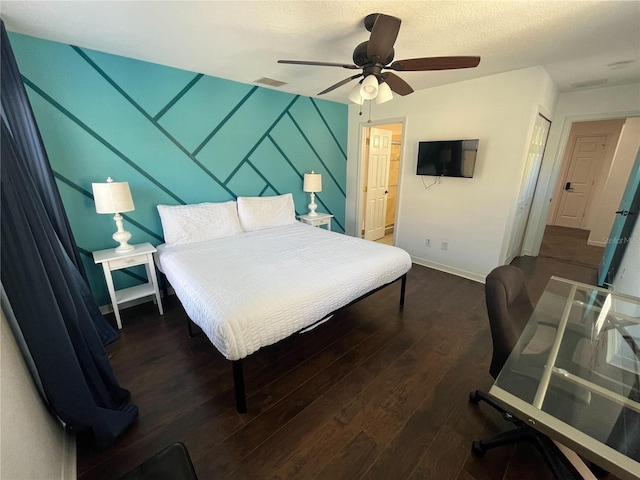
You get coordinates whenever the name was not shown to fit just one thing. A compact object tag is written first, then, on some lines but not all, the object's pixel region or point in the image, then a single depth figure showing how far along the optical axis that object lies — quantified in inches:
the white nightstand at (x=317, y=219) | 155.1
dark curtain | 39.9
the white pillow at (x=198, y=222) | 105.8
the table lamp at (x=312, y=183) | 151.3
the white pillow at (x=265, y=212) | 128.2
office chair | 47.3
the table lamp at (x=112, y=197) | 85.7
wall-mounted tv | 121.9
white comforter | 58.1
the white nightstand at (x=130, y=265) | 90.4
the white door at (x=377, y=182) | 178.7
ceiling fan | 63.3
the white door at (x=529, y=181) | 121.0
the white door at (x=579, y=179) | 215.2
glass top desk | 33.7
